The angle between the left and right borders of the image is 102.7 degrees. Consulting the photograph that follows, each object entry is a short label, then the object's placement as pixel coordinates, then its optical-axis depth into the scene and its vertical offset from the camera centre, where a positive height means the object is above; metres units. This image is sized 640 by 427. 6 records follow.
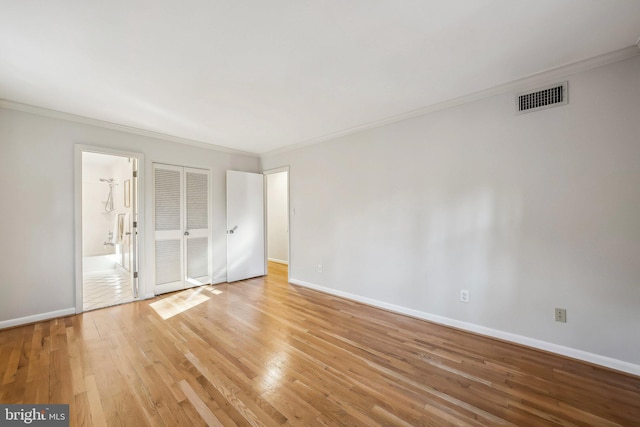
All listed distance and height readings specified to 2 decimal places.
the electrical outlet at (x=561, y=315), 2.28 -0.92
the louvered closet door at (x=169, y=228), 4.01 -0.16
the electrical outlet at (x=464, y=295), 2.79 -0.89
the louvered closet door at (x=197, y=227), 4.35 -0.17
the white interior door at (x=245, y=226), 4.75 -0.17
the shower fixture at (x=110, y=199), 6.88 +0.52
